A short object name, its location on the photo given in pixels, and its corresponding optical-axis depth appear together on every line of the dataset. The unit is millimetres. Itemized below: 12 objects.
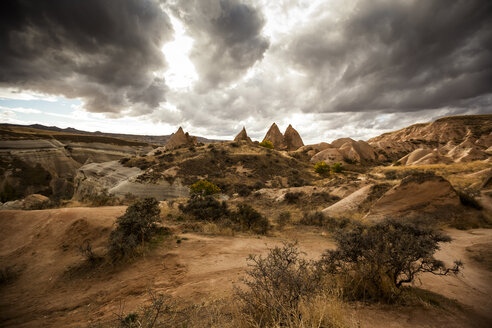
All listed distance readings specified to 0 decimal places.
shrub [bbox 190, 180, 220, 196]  21031
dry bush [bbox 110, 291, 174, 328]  3305
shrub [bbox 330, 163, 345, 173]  33281
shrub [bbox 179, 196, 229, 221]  11320
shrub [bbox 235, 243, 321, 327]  2666
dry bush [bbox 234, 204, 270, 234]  9973
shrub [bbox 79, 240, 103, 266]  6300
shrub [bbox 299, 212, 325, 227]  11378
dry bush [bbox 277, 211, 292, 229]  11254
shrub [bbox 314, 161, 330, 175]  33281
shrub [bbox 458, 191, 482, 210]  9914
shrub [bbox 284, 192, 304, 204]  17391
